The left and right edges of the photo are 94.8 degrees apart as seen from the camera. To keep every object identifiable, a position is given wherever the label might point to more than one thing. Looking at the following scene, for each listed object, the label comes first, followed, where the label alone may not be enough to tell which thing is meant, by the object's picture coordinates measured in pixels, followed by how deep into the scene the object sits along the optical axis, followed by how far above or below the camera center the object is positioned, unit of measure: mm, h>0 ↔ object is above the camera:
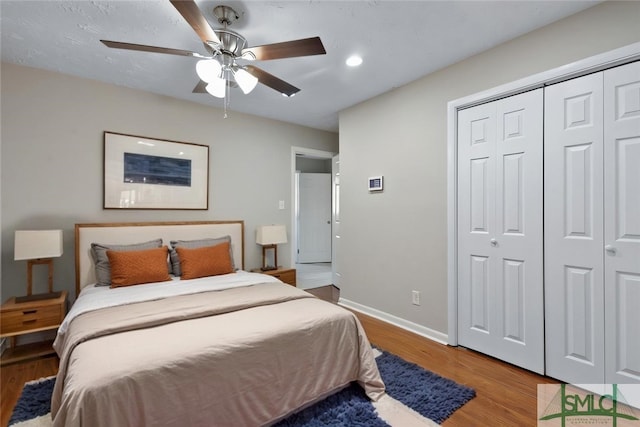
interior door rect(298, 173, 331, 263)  6613 +2
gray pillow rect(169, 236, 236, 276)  2985 -317
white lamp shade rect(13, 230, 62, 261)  2299 -242
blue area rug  1696 -1167
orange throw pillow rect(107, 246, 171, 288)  2527 -464
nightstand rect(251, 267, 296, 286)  3636 -724
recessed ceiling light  2473 +1340
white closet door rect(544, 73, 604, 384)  1900 -87
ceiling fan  1671 +1001
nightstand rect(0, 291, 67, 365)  2201 -813
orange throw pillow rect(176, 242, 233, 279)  2822 -459
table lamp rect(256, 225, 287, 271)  3725 -278
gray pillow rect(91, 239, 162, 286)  2641 -403
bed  1251 -695
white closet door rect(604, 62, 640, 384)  1764 -24
